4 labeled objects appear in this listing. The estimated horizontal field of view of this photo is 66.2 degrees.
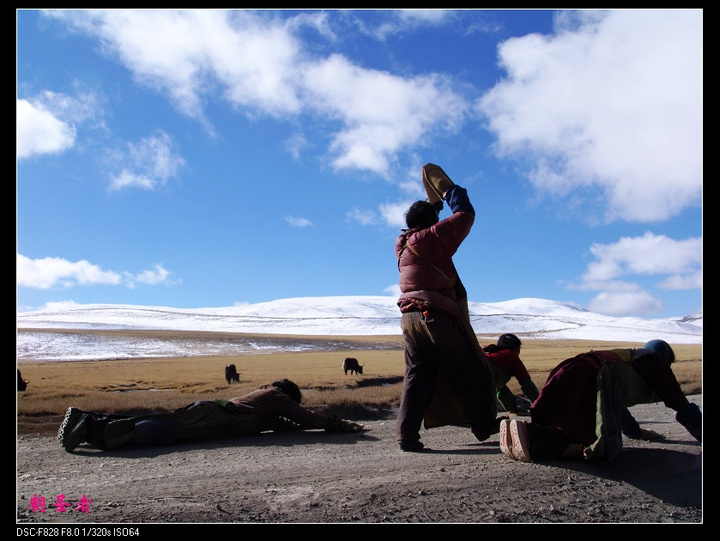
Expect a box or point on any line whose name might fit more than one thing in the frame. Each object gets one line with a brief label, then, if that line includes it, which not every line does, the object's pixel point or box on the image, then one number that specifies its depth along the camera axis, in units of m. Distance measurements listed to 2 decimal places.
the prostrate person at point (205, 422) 4.78
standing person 4.23
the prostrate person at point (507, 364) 5.52
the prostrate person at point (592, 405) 3.61
